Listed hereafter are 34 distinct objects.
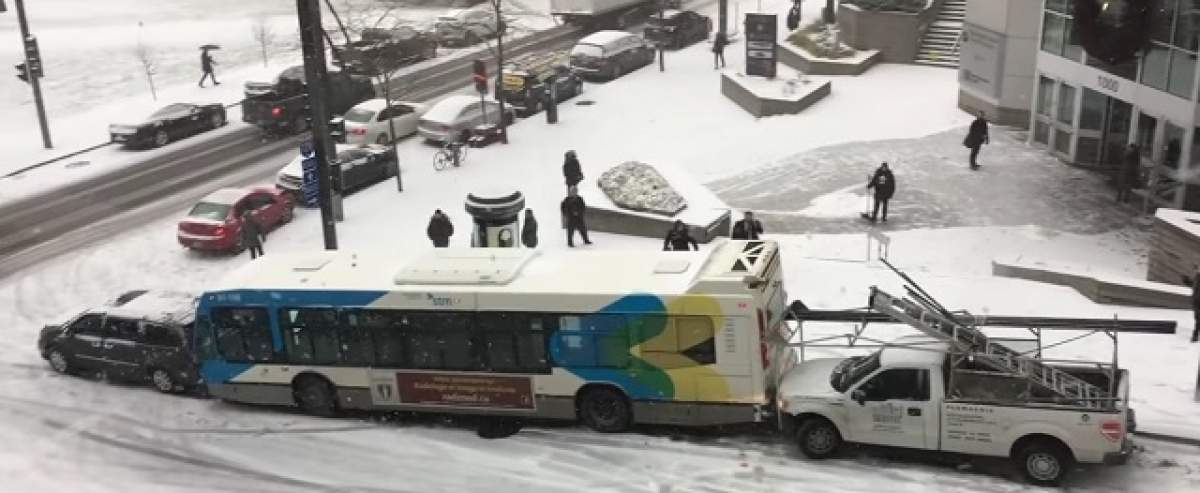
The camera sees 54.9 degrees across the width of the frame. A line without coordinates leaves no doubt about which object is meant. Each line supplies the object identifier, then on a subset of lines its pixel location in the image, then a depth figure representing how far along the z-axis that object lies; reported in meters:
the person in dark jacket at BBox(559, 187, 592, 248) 23.22
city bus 14.90
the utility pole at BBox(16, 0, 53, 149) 33.72
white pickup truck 13.17
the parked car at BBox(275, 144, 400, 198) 27.19
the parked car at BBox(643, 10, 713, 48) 44.59
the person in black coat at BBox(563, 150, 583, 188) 25.34
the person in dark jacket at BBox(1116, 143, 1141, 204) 24.92
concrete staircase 39.25
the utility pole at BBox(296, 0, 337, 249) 20.05
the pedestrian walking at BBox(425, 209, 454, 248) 22.64
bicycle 29.81
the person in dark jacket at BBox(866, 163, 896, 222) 23.86
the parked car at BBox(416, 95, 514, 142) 31.98
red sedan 24.36
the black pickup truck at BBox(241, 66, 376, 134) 34.69
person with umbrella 41.92
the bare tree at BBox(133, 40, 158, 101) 42.08
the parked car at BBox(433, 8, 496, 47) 48.19
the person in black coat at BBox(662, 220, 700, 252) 20.88
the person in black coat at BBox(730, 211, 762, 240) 20.83
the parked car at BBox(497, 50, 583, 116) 34.91
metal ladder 13.45
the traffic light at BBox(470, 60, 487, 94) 31.39
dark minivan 17.95
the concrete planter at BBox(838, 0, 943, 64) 39.34
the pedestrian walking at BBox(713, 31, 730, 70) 40.66
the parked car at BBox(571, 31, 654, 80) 39.84
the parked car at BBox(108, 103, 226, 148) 34.31
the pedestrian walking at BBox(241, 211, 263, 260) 23.38
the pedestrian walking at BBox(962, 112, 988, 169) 27.75
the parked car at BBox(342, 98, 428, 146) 32.38
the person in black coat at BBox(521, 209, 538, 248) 22.83
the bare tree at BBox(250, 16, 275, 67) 47.46
